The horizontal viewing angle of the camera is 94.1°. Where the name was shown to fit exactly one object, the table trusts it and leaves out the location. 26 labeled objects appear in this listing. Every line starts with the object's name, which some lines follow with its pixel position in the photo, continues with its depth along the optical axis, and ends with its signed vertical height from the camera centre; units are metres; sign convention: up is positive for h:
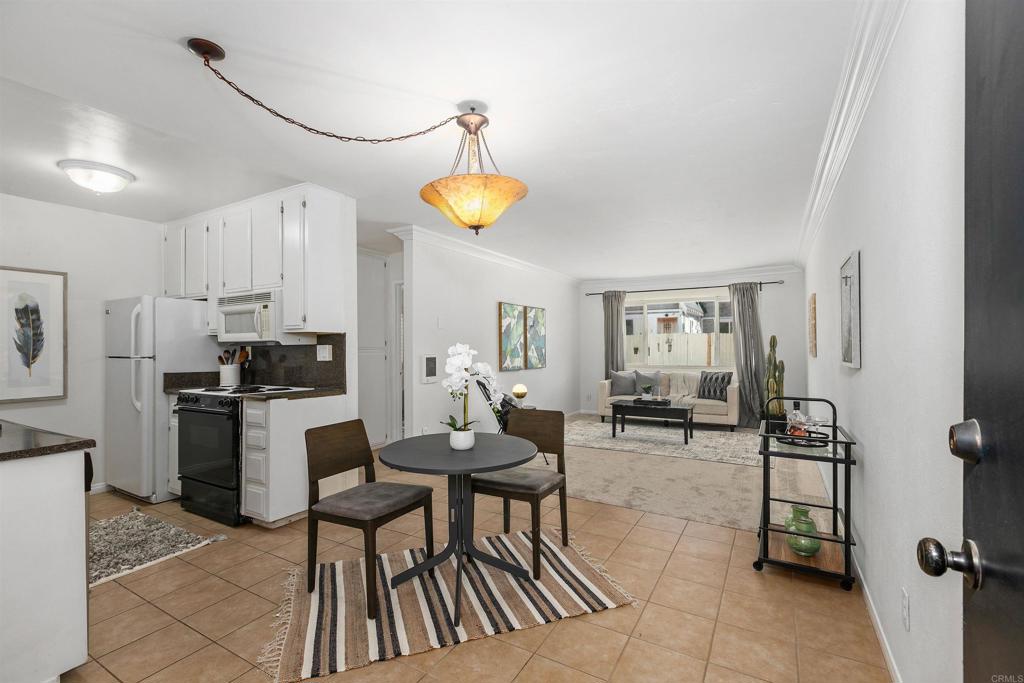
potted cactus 4.18 -0.43
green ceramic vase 2.58 -1.03
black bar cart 2.39 -1.01
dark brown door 0.58 -0.02
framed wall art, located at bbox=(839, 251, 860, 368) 2.39 +0.17
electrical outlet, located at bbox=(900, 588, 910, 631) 1.60 -0.91
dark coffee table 5.98 -0.90
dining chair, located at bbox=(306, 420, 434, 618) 2.16 -0.78
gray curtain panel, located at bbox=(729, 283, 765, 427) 7.17 -0.13
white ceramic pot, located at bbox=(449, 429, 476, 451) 2.47 -0.51
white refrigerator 3.79 -0.29
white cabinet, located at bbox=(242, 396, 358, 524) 3.22 -0.80
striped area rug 1.95 -1.25
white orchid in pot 2.44 -0.20
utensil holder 4.09 -0.27
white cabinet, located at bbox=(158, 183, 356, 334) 3.57 +0.72
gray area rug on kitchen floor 2.71 -1.26
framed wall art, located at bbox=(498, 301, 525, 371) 6.18 +0.10
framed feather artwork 3.60 +0.07
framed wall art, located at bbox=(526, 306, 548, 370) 6.89 +0.08
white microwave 3.66 +0.21
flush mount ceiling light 3.06 +1.12
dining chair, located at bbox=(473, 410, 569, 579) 2.53 -0.77
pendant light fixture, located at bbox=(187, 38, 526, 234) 2.27 +0.74
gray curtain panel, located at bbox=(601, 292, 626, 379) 8.27 +0.17
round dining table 2.16 -0.56
